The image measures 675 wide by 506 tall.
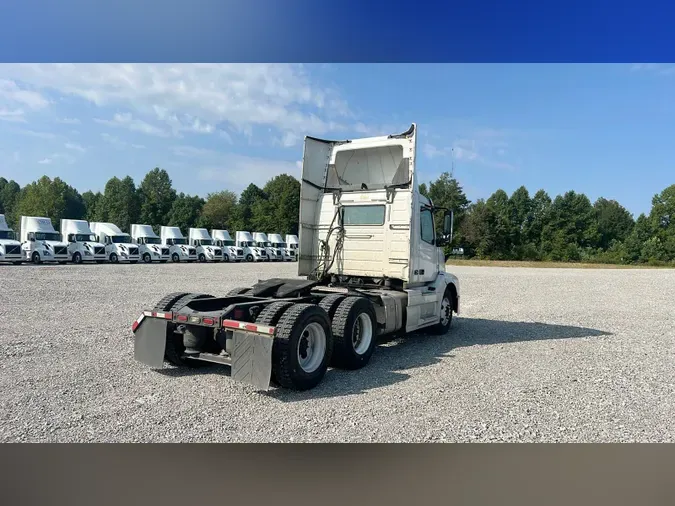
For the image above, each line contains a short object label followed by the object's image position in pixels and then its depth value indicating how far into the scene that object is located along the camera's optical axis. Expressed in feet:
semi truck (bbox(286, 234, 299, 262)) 165.17
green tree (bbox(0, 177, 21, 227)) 216.49
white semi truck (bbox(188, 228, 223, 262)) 138.51
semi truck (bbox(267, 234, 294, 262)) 161.79
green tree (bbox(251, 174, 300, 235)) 210.67
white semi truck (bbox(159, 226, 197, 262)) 130.93
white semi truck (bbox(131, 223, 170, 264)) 122.42
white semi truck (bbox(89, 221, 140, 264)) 111.96
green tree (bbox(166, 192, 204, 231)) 205.57
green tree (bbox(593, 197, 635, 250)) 219.61
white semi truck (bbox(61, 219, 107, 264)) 104.12
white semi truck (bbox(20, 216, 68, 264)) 95.61
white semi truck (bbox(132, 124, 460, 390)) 19.30
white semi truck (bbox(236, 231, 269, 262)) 148.87
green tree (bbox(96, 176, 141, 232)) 187.52
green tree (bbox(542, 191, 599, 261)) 211.61
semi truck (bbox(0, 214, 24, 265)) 88.99
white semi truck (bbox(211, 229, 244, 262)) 142.49
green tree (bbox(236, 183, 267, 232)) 226.38
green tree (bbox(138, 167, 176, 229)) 193.26
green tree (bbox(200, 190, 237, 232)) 228.63
